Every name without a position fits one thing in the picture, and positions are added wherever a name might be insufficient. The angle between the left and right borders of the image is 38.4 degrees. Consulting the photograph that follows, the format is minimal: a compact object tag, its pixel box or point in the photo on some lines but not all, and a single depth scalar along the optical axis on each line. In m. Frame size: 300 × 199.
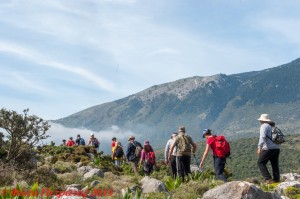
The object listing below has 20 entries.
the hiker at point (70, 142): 29.47
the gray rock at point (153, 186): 11.36
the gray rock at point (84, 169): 20.21
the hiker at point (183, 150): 13.32
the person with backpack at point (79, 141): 30.16
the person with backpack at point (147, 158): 17.66
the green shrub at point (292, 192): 10.11
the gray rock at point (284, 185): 10.58
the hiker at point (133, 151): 19.32
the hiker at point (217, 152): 12.26
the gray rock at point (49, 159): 23.74
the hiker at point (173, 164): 14.14
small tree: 15.61
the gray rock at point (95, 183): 14.15
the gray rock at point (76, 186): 12.73
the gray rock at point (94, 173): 17.52
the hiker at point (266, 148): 11.39
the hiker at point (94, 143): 28.69
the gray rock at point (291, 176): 16.79
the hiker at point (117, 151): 23.00
